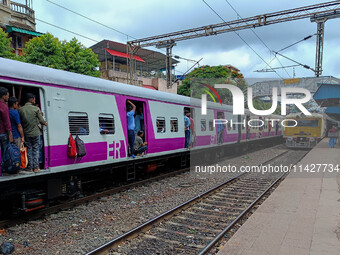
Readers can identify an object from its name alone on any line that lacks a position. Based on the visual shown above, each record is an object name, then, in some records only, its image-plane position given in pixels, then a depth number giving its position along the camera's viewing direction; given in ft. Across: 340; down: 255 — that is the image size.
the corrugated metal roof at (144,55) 103.60
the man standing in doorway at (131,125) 28.68
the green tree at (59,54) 62.28
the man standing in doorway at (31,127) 18.93
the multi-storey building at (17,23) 72.69
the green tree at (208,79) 115.34
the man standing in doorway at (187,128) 40.45
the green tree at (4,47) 56.77
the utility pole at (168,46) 66.80
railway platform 15.19
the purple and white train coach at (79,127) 19.36
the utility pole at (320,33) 48.87
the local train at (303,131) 76.02
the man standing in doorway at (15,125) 18.35
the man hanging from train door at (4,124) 17.37
